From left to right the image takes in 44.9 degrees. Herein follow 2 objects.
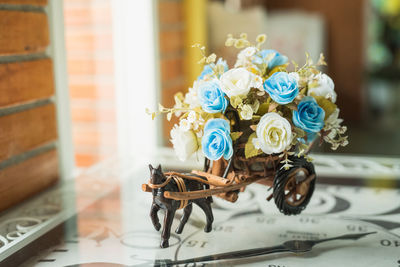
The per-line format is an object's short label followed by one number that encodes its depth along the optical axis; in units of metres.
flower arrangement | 0.88
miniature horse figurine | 0.86
